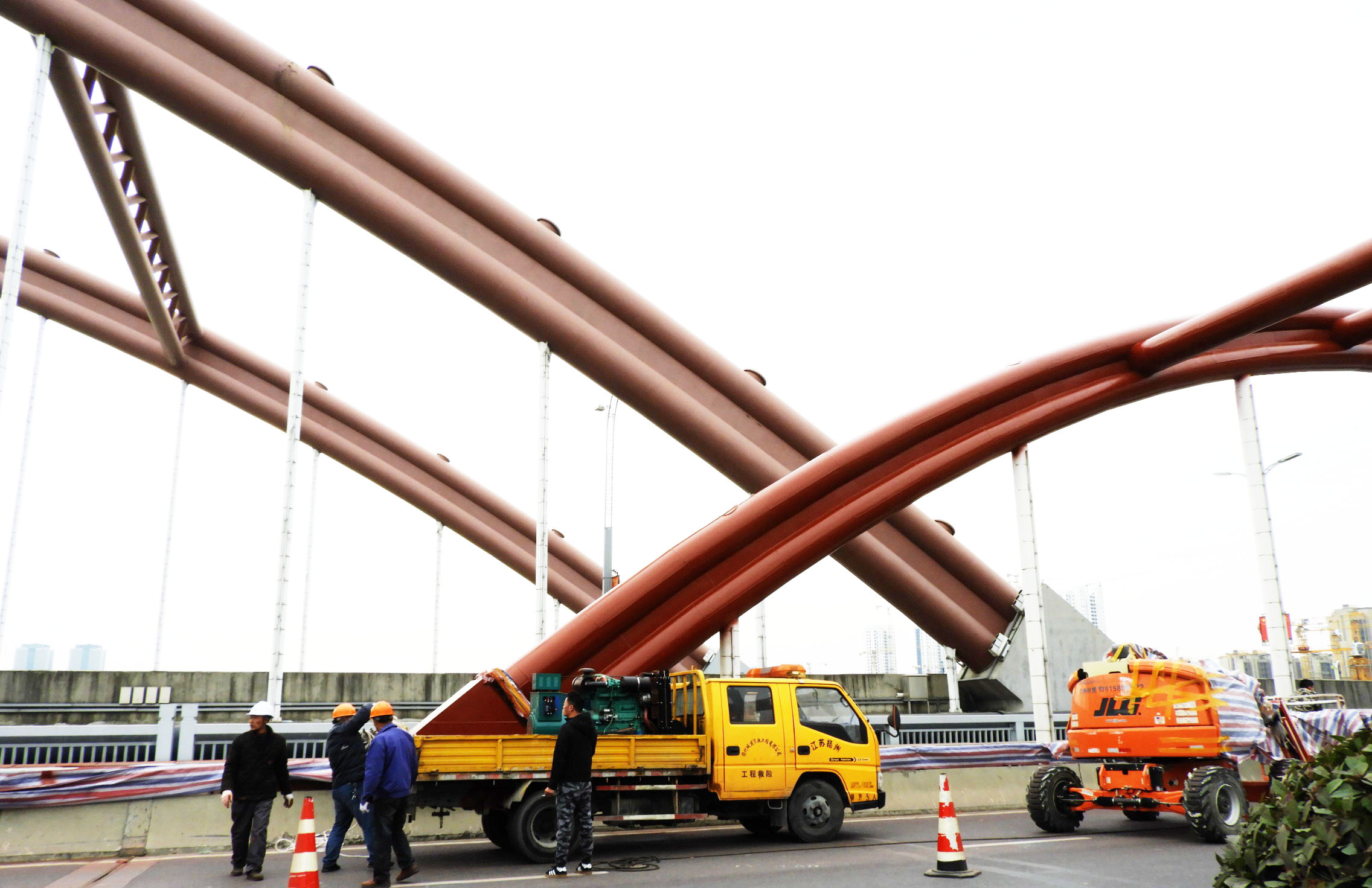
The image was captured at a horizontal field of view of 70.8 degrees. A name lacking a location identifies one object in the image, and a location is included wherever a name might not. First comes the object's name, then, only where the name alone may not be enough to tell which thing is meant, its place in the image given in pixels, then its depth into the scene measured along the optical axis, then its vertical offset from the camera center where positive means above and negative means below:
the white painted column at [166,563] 23.89 +2.73
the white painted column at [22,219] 13.92 +6.77
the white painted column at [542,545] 18.31 +2.31
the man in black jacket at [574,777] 10.31 -1.14
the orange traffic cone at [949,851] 10.00 -1.92
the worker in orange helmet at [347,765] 11.05 -1.06
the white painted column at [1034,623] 19.42 +0.78
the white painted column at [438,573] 28.33 +2.87
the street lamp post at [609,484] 20.67 +3.99
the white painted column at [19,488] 17.05 +3.67
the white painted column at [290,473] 15.35 +3.24
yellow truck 11.41 -1.14
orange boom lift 13.22 -1.21
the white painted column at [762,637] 22.08 +0.64
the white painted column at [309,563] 25.75 +2.98
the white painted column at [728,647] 20.09 +0.38
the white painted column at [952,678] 25.53 -0.40
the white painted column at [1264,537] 21.38 +2.76
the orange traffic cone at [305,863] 8.06 -1.56
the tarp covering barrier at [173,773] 11.30 -1.21
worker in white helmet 10.27 -1.18
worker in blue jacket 9.66 -1.22
